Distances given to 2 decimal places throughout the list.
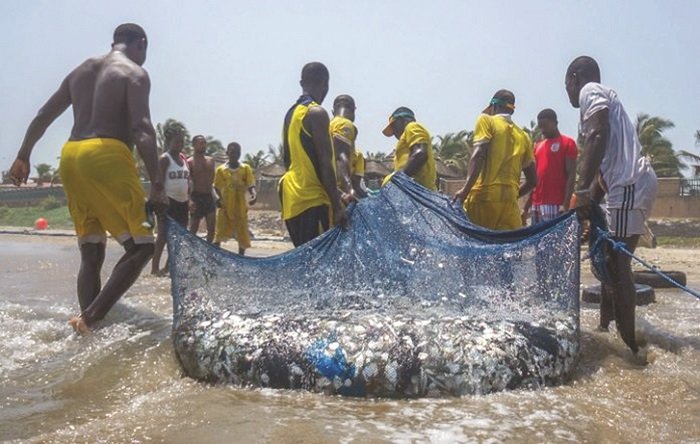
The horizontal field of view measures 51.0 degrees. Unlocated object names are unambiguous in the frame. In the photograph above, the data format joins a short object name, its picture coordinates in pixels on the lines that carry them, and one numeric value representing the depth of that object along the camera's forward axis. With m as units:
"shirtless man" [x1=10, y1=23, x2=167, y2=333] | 4.32
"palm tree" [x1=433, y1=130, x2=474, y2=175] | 41.58
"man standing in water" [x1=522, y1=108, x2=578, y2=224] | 6.88
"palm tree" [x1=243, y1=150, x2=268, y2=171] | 48.47
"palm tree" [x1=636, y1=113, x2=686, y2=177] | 33.94
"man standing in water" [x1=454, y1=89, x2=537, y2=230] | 5.60
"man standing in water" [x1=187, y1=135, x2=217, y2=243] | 8.70
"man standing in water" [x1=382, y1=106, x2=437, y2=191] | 5.92
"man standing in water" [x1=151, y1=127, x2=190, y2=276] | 7.80
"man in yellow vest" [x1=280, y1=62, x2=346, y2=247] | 4.72
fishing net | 3.19
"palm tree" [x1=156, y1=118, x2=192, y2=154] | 45.78
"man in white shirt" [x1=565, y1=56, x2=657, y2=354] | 4.00
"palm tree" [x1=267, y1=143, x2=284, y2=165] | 47.42
